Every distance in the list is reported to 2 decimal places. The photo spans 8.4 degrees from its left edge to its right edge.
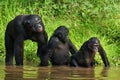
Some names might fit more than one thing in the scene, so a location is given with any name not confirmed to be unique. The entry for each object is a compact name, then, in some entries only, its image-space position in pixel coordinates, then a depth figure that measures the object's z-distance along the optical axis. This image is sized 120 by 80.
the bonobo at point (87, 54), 16.66
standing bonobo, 16.32
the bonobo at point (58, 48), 16.70
